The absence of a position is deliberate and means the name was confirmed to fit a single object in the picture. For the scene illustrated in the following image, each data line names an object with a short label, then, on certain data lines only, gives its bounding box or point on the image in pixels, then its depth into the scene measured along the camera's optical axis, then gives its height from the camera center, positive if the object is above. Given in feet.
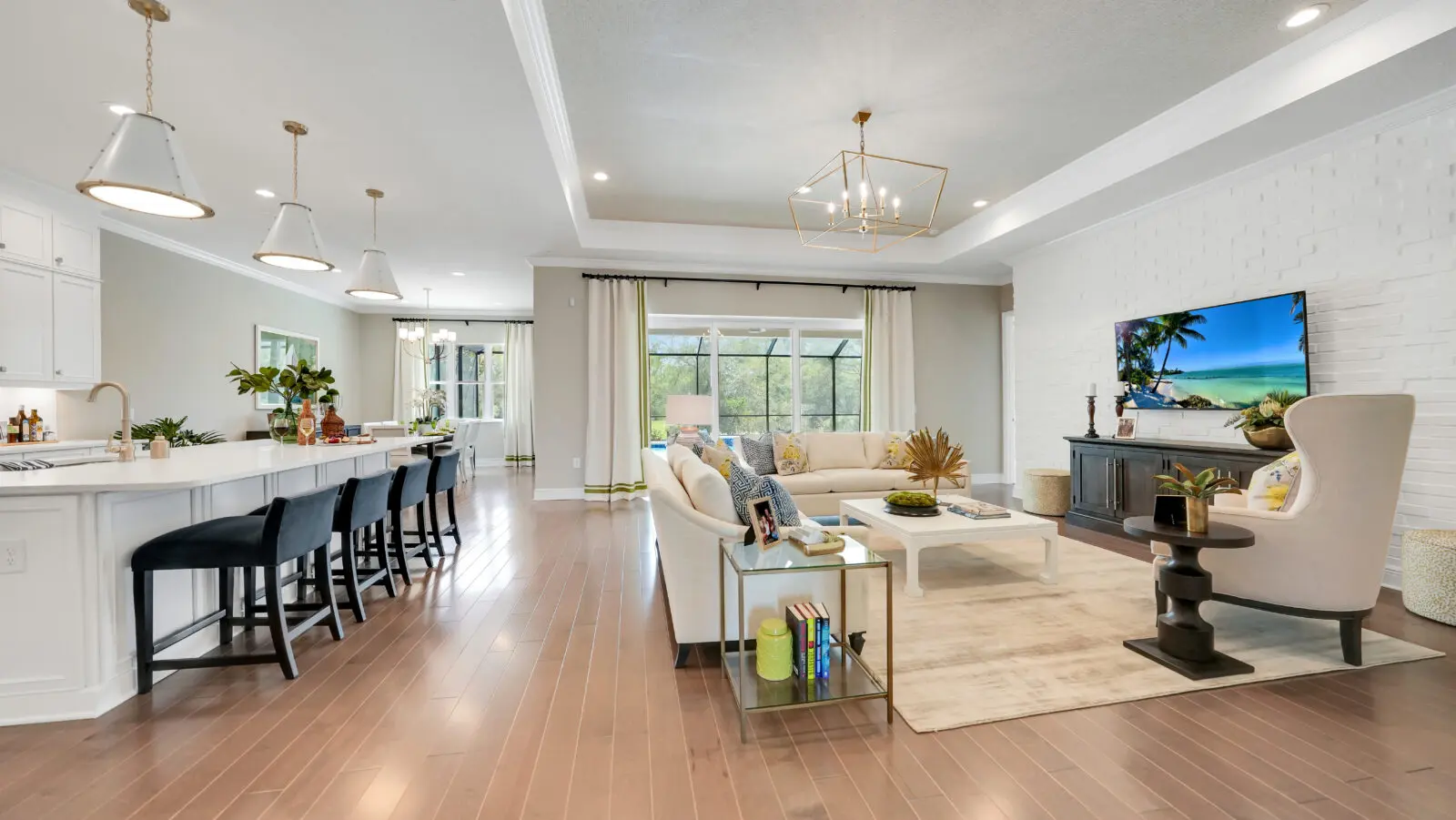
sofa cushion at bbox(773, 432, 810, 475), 17.22 -1.46
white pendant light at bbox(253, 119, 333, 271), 10.67 +3.19
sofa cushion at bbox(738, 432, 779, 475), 17.40 -1.46
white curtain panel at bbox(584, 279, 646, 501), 21.22 +0.63
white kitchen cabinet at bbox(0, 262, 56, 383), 13.39 +2.12
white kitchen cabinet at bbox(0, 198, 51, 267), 13.26 +4.26
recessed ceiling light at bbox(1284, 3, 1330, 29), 9.34 +6.35
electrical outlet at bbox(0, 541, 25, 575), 6.51 -1.62
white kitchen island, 6.52 -2.01
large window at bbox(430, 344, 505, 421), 32.91 +1.60
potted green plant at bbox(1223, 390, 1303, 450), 11.77 -0.39
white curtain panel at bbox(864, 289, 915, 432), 23.15 +1.75
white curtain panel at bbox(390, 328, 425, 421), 31.35 +1.51
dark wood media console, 12.66 -1.62
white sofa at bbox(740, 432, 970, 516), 16.02 -1.96
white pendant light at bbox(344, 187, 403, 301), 13.53 +3.08
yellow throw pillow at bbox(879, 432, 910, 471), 17.71 -1.45
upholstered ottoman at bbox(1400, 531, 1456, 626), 9.03 -2.74
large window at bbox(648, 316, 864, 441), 23.06 +1.48
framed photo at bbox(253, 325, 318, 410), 23.31 +2.63
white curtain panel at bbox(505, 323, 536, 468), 32.48 +0.85
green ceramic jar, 6.77 -2.87
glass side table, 6.32 -3.19
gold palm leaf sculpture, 11.95 -1.09
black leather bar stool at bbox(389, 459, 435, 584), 11.59 -1.77
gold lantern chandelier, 15.24 +6.42
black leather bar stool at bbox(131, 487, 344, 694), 7.05 -1.77
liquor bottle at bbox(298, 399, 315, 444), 11.84 -0.29
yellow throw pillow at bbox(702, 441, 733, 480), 11.27 -1.00
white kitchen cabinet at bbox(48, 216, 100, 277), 14.61 +4.30
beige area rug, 7.01 -3.47
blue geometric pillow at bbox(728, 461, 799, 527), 8.27 -1.23
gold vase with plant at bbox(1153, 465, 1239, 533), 7.55 -1.18
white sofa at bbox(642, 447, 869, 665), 7.81 -2.31
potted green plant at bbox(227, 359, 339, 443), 11.26 +0.44
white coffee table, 10.48 -2.32
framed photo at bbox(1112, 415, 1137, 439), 16.03 -0.63
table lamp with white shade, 17.84 -0.08
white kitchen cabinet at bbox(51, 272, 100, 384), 14.73 +2.20
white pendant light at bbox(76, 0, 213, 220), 7.06 +3.06
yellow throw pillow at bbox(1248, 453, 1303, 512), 8.64 -1.26
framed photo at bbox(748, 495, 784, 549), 7.38 -1.50
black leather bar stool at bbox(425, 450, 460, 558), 13.24 -1.68
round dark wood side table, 7.43 -2.61
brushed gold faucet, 8.63 -0.40
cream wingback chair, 7.48 -1.47
